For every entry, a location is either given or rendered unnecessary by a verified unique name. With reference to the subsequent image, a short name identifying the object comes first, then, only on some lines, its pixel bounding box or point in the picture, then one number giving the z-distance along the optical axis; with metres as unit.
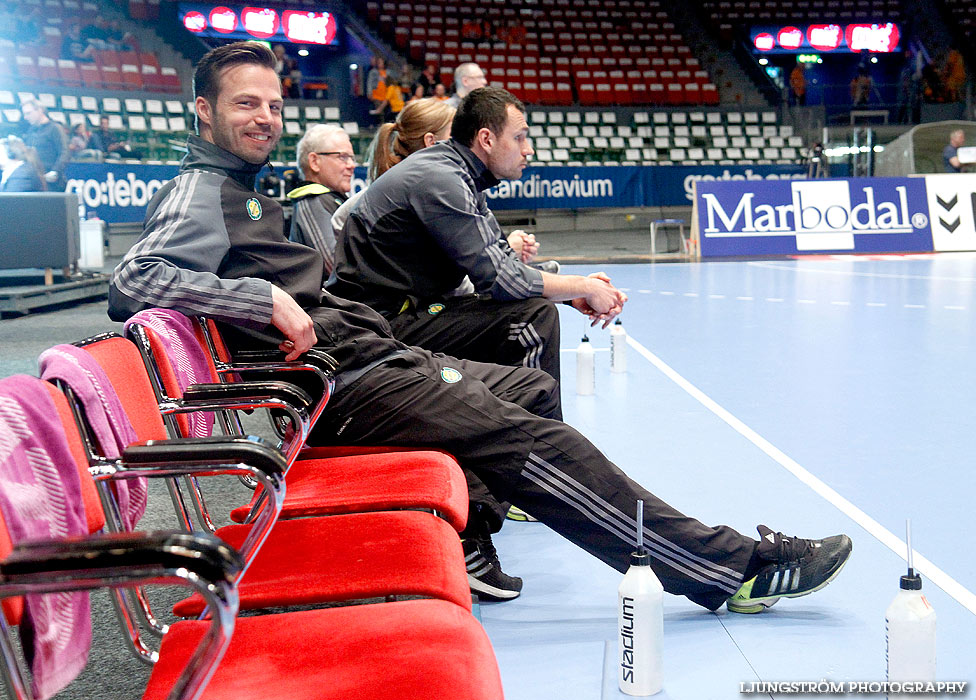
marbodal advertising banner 13.36
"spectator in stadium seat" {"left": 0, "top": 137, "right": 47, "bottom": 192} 10.23
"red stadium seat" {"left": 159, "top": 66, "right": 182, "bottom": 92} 19.69
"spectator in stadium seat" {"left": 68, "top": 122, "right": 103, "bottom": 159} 14.60
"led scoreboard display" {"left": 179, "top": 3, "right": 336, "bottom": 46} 21.70
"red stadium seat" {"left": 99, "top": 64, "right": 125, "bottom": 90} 18.66
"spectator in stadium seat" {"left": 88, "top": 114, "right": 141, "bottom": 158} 15.00
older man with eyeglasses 4.52
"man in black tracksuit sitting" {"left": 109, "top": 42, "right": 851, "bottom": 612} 2.20
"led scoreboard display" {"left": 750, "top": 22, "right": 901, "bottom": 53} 26.42
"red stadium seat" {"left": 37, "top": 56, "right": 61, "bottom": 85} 17.58
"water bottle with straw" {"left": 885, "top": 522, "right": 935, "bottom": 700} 1.78
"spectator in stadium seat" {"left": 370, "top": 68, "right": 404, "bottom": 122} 18.38
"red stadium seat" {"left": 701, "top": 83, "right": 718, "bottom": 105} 22.69
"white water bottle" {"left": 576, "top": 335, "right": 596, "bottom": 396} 5.02
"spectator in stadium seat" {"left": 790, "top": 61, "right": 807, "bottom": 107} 22.91
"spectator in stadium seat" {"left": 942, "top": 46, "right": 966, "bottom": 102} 22.94
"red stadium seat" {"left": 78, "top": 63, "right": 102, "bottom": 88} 18.34
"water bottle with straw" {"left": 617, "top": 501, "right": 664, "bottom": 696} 1.90
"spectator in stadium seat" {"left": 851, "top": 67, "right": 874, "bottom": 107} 22.04
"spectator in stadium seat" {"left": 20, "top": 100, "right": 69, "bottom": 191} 11.48
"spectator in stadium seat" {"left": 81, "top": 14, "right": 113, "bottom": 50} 19.19
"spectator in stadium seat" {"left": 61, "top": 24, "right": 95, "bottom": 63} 18.73
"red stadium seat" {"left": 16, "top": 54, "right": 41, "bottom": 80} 17.50
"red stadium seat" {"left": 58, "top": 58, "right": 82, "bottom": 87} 17.98
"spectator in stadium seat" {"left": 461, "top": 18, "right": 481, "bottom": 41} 23.27
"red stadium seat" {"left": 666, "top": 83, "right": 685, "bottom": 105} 22.44
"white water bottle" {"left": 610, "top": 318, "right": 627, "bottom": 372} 5.59
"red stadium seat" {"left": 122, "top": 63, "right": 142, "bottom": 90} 18.95
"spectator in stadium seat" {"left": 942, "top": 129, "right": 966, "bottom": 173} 14.43
